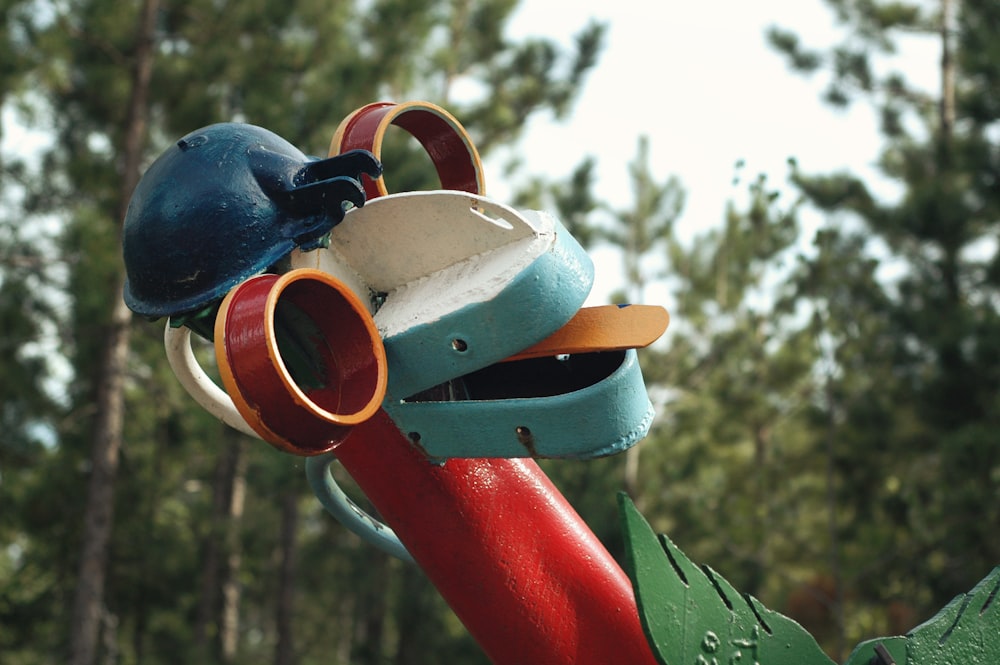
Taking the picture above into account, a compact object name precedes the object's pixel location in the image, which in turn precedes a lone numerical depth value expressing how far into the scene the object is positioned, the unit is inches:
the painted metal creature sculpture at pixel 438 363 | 76.2
